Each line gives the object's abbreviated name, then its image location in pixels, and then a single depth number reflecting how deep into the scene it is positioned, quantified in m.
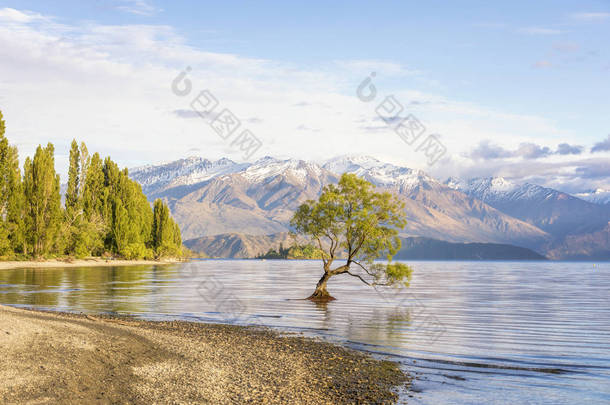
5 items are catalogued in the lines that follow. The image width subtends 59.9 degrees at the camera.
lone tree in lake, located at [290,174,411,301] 53.12
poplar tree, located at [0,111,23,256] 104.65
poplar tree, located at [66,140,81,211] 138.75
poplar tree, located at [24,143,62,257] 112.31
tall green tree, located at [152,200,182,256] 182.00
